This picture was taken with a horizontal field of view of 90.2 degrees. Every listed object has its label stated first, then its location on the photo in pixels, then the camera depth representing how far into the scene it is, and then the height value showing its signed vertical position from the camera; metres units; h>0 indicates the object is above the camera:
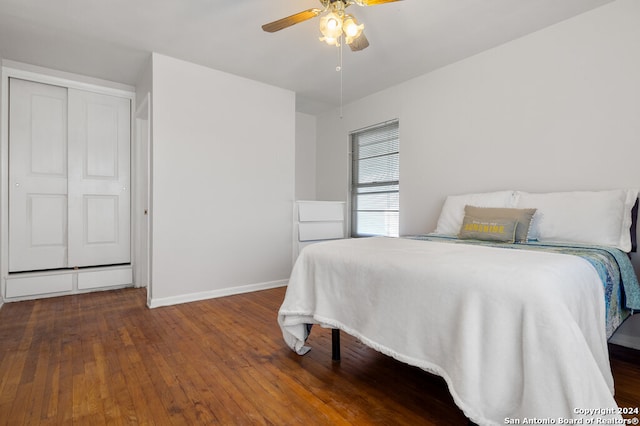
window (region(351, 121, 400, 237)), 4.06 +0.48
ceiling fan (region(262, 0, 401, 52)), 1.92 +1.21
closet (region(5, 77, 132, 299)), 3.30 +0.31
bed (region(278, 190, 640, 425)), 0.95 -0.36
